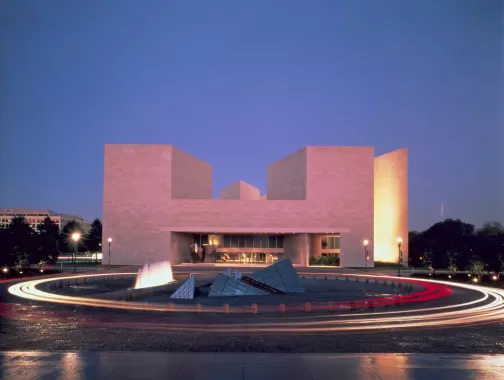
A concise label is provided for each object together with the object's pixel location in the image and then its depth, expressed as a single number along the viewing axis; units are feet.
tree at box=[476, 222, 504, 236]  486.30
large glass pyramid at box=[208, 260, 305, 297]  88.89
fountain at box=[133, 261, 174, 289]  121.20
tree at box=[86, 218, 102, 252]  359.58
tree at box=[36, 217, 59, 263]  154.72
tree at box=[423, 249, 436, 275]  159.47
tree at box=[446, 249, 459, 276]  145.48
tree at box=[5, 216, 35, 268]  135.13
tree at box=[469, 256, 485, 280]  130.02
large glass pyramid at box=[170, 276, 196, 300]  84.99
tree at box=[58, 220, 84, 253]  373.09
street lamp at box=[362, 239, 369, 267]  207.15
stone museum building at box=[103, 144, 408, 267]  212.02
